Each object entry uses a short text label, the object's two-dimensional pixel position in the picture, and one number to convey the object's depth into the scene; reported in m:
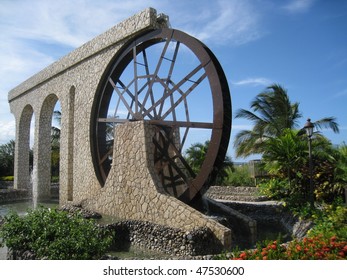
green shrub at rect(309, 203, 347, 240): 4.33
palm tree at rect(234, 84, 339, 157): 14.12
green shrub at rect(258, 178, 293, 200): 9.27
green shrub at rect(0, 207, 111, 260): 3.93
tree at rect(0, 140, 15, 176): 23.89
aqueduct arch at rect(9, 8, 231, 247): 7.32
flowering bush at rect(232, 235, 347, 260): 3.30
